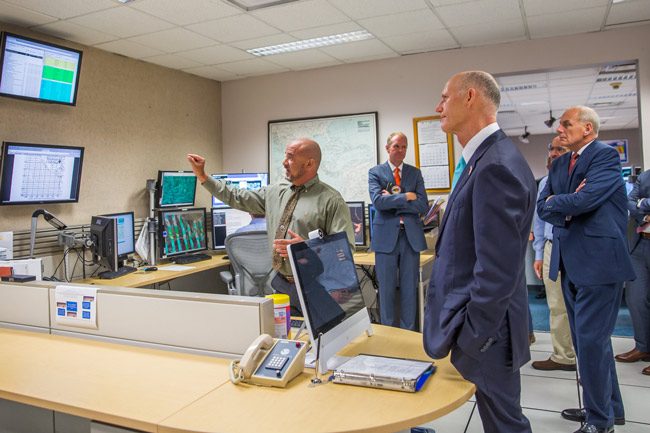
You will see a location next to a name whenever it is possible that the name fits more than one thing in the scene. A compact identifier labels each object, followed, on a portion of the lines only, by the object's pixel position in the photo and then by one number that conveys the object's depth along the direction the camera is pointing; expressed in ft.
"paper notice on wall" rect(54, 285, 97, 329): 7.34
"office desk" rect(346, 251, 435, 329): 13.79
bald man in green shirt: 9.28
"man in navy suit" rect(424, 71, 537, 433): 5.03
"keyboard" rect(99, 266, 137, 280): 13.47
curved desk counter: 4.63
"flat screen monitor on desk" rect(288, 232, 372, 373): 5.56
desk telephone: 5.41
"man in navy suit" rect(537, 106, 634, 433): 8.27
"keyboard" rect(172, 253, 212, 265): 15.99
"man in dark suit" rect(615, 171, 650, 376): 12.51
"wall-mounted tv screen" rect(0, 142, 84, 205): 12.45
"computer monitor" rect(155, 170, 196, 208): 16.93
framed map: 18.13
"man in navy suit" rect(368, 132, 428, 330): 13.16
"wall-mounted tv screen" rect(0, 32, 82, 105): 12.07
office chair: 13.65
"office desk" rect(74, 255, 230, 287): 12.92
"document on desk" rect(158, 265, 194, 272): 14.82
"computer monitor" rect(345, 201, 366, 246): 17.21
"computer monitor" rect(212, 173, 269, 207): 18.58
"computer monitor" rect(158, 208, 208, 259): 16.12
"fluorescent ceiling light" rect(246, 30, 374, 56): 14.97
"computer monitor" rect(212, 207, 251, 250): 17.90
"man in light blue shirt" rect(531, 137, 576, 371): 12.14
